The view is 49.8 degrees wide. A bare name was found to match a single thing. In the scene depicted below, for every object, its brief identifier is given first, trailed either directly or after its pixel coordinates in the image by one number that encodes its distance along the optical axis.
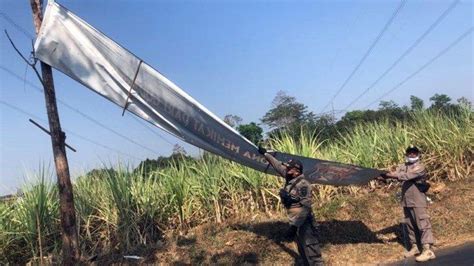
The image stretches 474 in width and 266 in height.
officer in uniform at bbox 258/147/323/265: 7.90
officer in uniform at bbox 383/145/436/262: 8.46
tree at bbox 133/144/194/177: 11.27
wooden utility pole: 7.12
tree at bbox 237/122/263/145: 20.15
